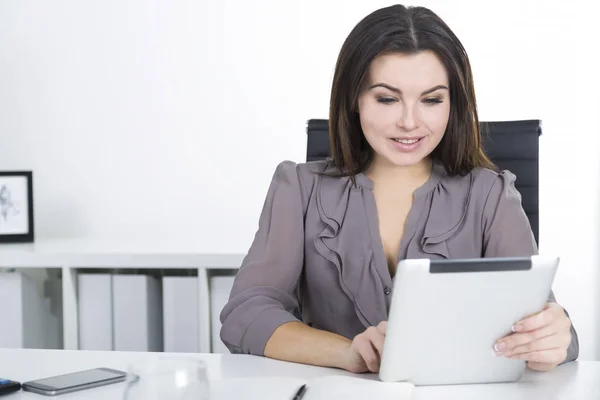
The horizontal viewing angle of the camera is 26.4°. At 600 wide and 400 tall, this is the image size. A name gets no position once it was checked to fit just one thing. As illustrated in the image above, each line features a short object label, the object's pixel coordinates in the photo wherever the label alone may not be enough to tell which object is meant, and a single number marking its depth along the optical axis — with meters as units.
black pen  1.70
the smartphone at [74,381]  1.75
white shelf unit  2.78
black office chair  2.35
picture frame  3.06
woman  2.10
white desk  1.74
